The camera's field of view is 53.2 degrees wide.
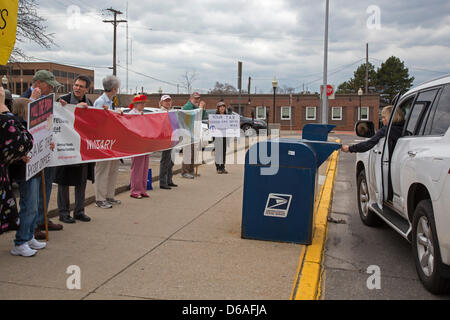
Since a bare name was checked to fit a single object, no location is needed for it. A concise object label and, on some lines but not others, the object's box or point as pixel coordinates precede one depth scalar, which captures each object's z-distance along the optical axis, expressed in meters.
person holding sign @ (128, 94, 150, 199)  8.20
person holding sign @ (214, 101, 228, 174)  11.89
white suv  3.72
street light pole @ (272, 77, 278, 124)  31.66
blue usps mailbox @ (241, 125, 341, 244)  5.29
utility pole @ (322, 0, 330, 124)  24.27
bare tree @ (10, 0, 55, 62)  16.85
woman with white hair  7.25
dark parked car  34.14
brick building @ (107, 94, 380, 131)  52.06
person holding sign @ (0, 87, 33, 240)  4.00
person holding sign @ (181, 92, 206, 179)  10.95
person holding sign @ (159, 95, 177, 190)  9.29
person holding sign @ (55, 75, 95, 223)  6.11
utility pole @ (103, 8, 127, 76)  38.53
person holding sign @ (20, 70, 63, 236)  5.39
